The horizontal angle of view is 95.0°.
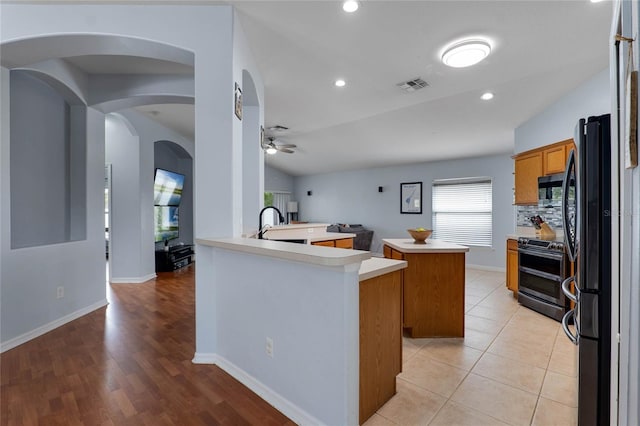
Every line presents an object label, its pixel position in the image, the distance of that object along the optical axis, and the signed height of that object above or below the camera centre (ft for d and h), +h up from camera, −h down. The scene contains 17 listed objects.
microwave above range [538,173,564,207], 12.30 +0.98
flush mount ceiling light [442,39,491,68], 8.69 +4.89
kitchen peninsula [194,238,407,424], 4.80 -2.19
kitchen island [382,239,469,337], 8.96 -2.37
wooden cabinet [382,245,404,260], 9.45 -1.44
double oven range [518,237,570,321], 10.66 -2.47
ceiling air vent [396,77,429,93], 11.57 +5.16
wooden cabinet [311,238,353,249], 13.45 -1.51
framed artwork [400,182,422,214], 23.70 +1.16
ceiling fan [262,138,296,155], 19.38 +4.30
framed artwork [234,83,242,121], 7.73 +2.93
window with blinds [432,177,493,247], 20.63 +0.08
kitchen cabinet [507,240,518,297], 13.34 -2.53
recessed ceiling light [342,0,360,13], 7.18 +5.13
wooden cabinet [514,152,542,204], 13.30 +1.68
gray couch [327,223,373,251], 25.36 -1.88
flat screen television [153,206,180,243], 18.91 -0.80
